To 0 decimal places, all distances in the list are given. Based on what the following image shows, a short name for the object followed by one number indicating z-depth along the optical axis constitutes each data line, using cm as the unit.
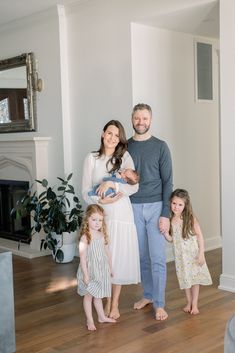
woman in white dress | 330
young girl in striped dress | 320
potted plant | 502
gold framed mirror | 562
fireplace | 551
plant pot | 525
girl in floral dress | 347
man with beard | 342
